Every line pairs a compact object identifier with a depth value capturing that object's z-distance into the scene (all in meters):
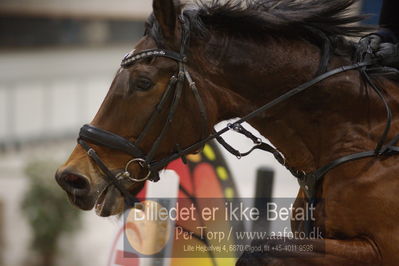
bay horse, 7.75
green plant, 12.42
